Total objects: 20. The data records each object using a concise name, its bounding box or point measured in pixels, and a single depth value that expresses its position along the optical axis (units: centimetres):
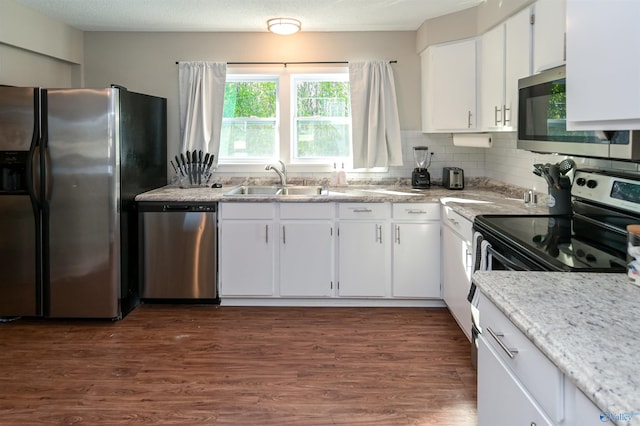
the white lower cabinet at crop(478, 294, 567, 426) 112
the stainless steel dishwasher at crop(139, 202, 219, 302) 396
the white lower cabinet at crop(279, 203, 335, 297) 399
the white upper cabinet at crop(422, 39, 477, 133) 394
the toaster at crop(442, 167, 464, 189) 438
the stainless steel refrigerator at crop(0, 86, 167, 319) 354
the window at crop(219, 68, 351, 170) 468
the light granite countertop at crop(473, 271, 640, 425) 93
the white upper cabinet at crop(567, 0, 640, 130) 136
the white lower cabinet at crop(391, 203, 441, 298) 393
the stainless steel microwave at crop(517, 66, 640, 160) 197
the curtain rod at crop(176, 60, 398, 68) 460
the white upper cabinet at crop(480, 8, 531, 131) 310
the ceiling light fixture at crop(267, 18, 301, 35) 411
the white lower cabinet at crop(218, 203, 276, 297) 400
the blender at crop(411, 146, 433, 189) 443
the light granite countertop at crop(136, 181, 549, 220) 356
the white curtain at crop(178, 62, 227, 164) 455
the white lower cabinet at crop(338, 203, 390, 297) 397
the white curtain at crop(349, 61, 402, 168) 452
